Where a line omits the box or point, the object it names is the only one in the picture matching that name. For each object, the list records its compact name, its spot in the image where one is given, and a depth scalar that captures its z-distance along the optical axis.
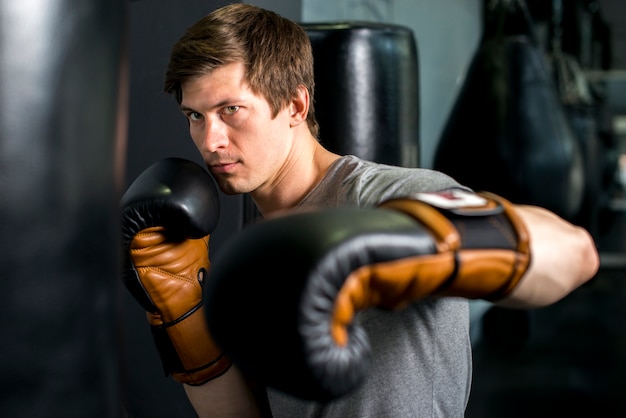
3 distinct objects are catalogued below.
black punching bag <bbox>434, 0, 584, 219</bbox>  2.83
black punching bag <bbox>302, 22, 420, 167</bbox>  1.72
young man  0.85
